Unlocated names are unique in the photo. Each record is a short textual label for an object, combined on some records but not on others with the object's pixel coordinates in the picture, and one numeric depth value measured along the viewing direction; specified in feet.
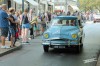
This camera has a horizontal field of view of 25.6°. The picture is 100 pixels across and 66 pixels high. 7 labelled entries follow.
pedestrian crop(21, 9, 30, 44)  38.92
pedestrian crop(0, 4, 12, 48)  31.49
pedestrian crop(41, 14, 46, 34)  54.24
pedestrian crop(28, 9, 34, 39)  44.91
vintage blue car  30.75
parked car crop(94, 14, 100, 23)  121.05
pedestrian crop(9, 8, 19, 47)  32.96
